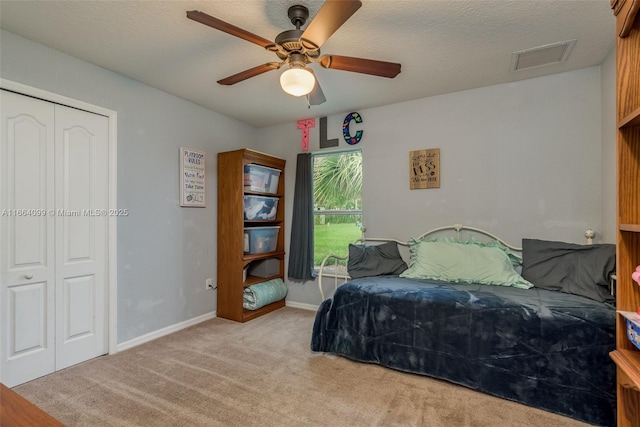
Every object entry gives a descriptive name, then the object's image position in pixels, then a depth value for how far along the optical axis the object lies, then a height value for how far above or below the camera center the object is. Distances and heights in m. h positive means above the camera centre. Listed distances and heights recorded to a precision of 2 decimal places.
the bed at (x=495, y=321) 1.75 -0.72
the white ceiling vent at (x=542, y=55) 2.18 +1.18
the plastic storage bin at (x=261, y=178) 3.43 +0.40
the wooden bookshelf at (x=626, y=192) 1.24 +0.09
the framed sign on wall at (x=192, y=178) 3.14 +0.36
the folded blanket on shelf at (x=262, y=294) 3.38 -0.95
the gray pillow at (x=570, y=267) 2.08 -0.40
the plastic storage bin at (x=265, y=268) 3.88 -0.72
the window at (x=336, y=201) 3.59 +0.13
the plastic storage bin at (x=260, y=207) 3.50 +0.06
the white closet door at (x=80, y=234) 2.29 -0.18
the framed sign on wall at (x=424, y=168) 3.07 +0.45
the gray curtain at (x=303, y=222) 3.73 -0.12
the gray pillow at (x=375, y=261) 2.96 -0.48
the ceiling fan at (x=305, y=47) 1.43 +0.91
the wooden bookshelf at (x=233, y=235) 3.33 -0.26
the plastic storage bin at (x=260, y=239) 3.51 -0.33
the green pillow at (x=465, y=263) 2.46 -0.43
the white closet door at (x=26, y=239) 2.02 -0.19
